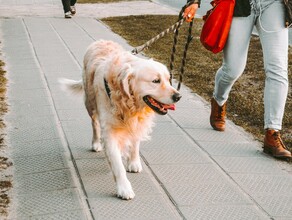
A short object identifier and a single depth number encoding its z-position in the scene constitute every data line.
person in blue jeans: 4.90
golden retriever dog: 3.96
